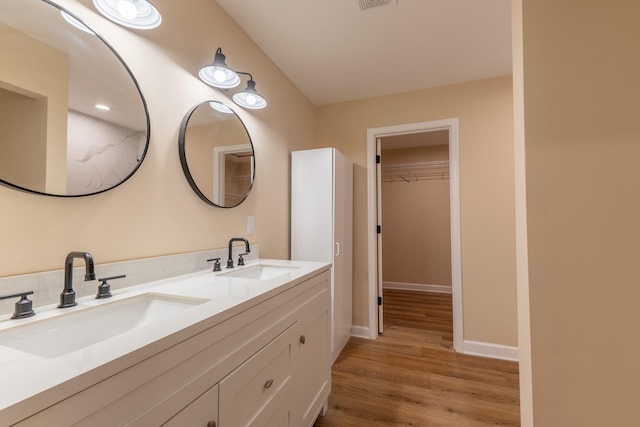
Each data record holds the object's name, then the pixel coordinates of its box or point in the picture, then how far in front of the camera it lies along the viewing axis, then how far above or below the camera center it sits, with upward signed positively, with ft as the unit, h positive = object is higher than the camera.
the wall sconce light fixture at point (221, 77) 4.82 +2.67
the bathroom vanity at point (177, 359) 1.58 -1.08
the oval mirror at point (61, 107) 2.70 +1.32
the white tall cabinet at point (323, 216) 7.68 +0.12
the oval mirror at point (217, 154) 4.72 +1.29
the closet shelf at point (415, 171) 14.70 +2.73
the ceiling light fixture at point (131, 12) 3.37 +2.66
